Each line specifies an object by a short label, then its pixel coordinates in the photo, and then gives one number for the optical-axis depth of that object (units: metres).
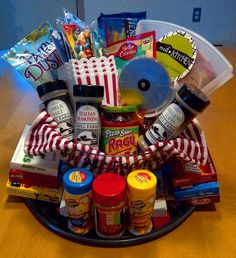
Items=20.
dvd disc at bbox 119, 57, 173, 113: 0.66
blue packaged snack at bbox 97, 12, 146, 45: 0.77
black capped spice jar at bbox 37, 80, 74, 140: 0.62
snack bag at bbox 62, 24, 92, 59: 0.69
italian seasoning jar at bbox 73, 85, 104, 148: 0.59
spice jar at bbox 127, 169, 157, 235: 0.54
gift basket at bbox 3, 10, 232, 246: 0.57
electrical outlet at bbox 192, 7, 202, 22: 3.05
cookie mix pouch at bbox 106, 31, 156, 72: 0.73
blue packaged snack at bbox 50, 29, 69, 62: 0.70
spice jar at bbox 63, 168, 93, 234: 0.55
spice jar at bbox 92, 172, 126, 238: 0.54
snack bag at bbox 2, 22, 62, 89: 0.71
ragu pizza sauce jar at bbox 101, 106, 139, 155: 0.62
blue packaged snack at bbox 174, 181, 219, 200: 0.65
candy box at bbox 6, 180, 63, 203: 0.68
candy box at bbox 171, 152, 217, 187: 0.65
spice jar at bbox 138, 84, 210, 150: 0.58
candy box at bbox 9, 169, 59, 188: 0.67
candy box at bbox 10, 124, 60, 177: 0.67
